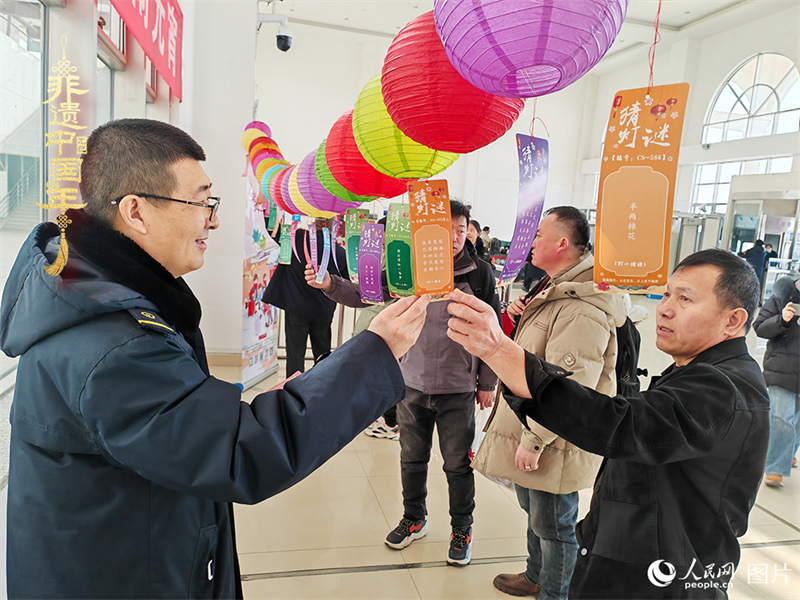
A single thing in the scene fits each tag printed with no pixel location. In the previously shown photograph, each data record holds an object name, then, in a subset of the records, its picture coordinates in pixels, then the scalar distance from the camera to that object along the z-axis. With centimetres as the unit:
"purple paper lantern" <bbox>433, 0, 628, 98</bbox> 80
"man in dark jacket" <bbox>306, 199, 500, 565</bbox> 242
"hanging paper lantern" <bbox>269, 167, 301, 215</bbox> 280
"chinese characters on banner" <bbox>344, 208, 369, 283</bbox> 228
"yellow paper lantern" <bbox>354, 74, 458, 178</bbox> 144
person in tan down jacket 187
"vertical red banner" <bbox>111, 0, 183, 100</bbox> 256
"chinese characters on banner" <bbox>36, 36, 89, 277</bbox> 95
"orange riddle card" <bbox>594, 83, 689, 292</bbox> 97
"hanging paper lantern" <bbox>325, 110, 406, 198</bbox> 180
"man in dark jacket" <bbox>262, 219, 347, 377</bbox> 391
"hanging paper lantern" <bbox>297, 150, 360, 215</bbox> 229
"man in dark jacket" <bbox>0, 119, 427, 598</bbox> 80
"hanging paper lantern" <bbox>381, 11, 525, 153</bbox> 112
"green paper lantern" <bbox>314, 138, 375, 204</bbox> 207
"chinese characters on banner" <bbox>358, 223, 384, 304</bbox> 203
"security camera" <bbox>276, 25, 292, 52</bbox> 488
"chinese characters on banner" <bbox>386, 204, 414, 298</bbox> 181
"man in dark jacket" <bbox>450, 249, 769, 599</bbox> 109
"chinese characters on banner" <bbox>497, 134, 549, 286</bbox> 128
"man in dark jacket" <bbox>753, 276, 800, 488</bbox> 329
